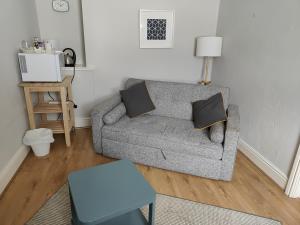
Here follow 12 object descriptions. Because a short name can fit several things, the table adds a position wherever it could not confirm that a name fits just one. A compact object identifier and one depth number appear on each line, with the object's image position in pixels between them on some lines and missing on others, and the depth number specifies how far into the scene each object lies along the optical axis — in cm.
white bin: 234
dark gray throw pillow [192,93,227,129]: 218
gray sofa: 207
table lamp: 280
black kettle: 297
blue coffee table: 121
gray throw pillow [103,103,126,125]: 235
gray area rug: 167
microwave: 232
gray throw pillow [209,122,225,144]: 205
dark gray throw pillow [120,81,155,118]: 257
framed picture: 297
